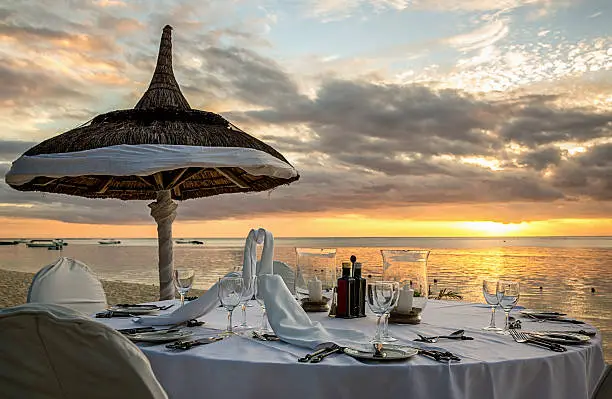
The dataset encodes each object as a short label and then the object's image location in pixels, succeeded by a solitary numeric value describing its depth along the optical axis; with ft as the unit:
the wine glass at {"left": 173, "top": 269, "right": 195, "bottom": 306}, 9.04
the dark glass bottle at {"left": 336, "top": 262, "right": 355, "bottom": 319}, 9.18
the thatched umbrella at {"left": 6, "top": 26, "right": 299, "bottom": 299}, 12.50
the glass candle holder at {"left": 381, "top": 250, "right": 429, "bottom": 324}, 8.20
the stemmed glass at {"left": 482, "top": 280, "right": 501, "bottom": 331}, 8.04
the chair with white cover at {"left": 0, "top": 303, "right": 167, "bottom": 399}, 4.02
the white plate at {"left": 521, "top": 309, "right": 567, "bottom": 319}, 9.71
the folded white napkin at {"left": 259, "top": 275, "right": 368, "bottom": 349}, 7.06
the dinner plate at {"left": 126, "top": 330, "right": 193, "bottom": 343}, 7.13
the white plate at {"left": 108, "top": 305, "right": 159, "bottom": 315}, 9.75
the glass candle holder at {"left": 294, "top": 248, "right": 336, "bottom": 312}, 9.27
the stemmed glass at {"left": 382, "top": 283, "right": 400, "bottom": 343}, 6.96
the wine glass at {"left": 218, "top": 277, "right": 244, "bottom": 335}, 7.31
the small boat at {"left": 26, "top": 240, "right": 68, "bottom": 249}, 169.13
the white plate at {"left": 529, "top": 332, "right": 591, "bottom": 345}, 7.39
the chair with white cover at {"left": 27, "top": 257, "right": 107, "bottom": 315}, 12.49
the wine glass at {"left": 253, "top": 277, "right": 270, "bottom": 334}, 7.87
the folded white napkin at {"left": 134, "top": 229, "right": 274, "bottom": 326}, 8.35
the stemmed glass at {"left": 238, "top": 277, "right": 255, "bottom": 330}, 7.67
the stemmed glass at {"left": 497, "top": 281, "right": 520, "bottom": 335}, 7.95
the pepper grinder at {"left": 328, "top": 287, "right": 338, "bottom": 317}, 9.41
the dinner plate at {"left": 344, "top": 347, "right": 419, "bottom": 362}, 6.16
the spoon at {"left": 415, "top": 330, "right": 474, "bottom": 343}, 7.37
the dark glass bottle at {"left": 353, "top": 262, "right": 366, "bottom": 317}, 9.19
